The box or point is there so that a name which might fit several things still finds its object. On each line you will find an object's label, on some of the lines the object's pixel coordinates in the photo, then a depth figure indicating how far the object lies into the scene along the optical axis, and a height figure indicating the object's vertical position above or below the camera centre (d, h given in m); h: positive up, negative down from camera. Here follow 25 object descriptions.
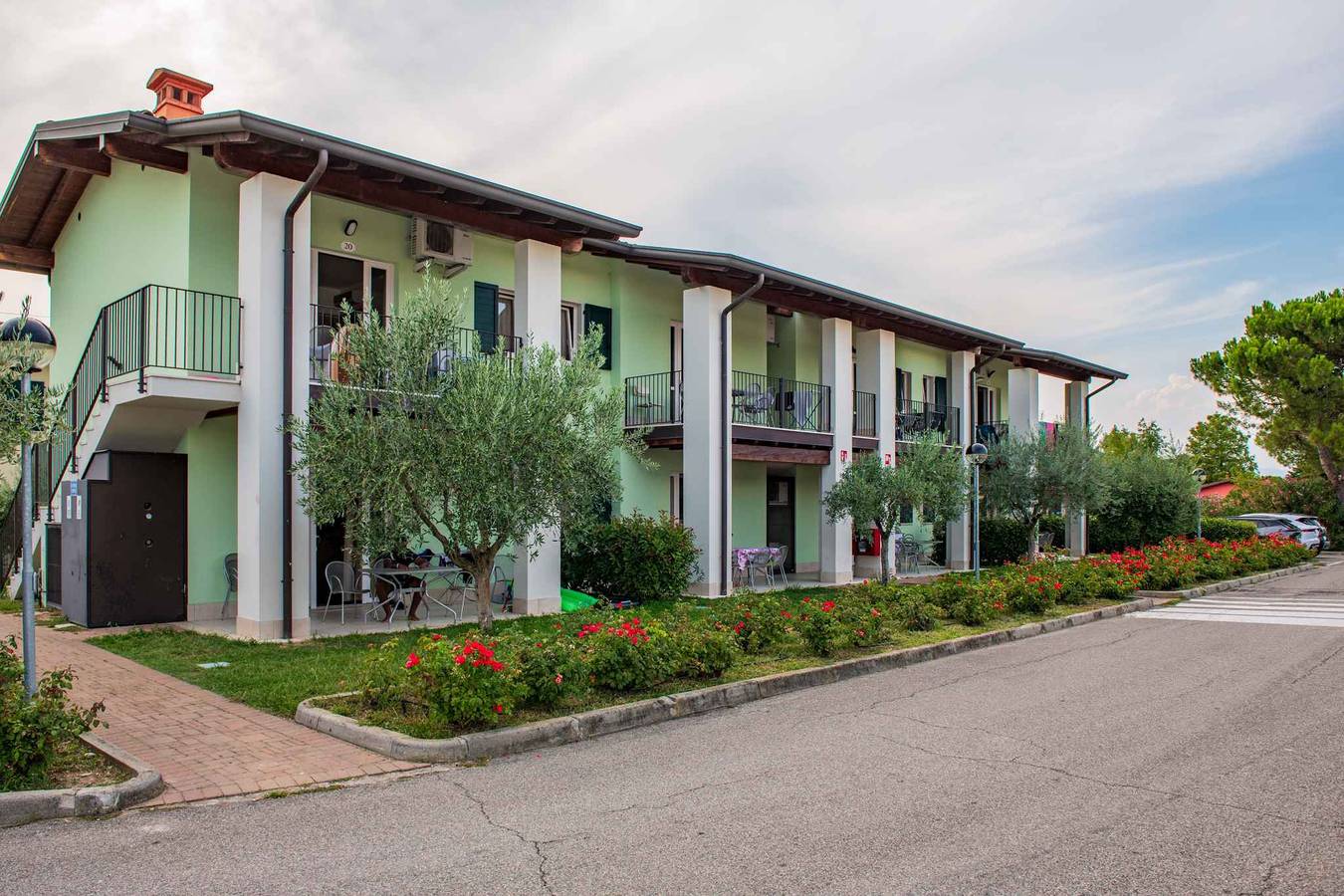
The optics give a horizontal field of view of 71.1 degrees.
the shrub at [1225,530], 29.14 -1.44
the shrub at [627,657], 7.66 -1.40
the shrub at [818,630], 9.70 -1.49
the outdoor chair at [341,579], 12.81 -1.24
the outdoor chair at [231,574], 12.74 -1.14
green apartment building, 11.21 +2.78
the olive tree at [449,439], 9.49 +0.51
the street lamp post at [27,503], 6.32 -0.08
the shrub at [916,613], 11.73 -1.59
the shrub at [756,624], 9.66 -1.42
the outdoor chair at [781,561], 18.11 -1.44
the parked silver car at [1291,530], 32.00 -1.61
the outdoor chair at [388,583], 12.17 -1.30
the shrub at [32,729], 5.19 -1.35
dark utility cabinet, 12.00 -0.65
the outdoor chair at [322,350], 12.43 +1.89
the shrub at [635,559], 14.55 -1.11
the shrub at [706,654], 8.25 -1.47
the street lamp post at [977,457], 16.59 +0.54
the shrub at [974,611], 12.30 -1.65
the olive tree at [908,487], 16.39 -0.01
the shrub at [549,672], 7.00 -1.38
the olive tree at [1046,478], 21.62 +0.16
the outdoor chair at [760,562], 17.79 -1.44
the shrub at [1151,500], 25.88 -0.43
